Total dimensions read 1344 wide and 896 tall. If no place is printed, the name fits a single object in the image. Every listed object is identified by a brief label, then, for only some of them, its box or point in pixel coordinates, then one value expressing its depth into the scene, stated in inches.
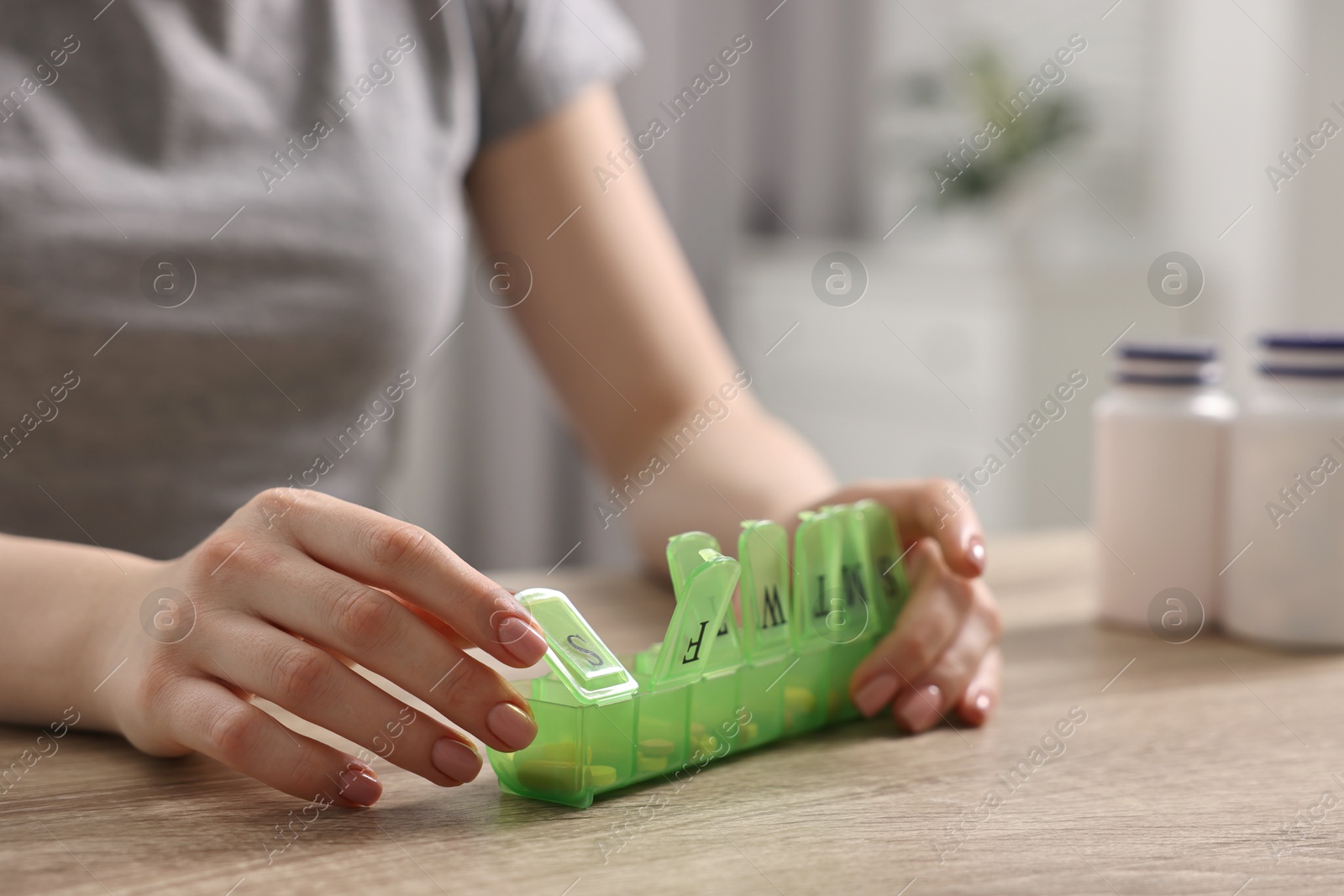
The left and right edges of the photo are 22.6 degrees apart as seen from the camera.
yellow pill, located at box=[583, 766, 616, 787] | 41.4
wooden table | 40.1
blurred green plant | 100.1
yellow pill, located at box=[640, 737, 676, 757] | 41.8
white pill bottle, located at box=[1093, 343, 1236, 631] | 47.9
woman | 41.2
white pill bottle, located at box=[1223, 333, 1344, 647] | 46.8
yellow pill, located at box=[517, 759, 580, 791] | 41.3
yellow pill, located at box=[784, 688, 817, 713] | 43.3
